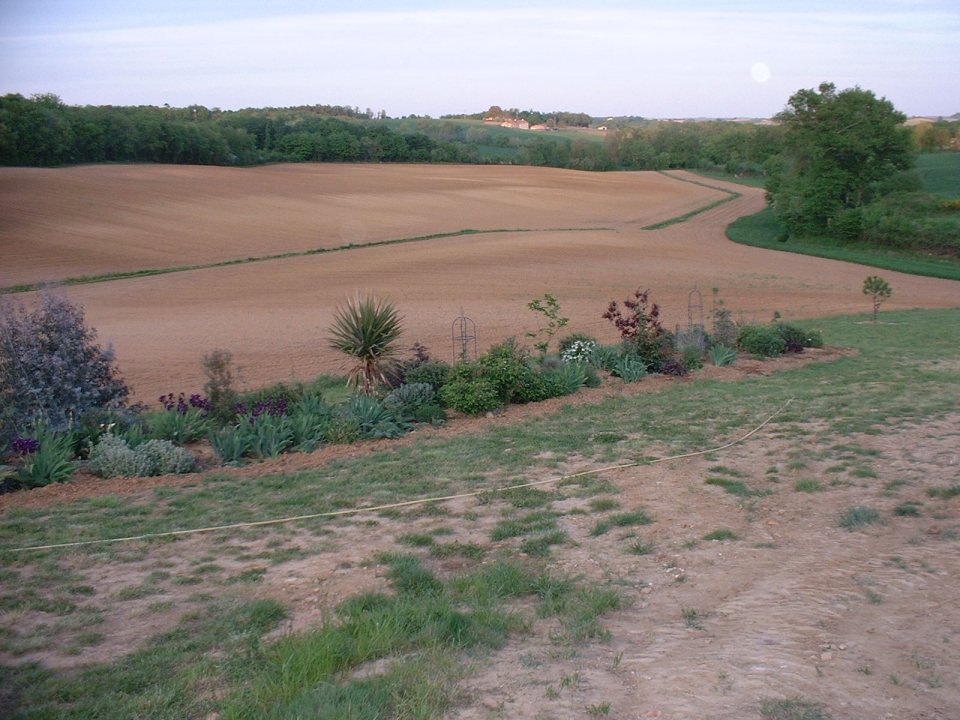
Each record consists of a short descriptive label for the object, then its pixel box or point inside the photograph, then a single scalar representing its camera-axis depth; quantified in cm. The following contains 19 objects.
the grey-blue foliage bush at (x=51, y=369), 1035
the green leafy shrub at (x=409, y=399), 1127
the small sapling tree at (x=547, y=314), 1419
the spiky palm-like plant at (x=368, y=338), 1259
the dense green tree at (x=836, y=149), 4953
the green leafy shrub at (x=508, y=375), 1167
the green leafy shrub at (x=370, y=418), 1049
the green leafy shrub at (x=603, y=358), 1418
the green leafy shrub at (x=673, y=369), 1389
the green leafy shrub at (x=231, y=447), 952
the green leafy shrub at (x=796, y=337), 1596
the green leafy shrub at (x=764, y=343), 1554
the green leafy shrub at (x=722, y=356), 1473
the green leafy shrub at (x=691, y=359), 1441
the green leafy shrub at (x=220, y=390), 1185
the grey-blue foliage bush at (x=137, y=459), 881
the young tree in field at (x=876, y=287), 2275
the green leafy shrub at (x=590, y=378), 1309
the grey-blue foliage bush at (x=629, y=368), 1343
